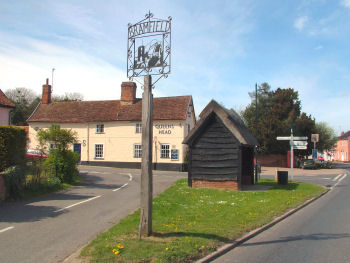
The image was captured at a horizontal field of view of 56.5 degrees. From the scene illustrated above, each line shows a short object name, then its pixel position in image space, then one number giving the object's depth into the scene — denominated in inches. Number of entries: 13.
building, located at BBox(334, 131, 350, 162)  3612.0
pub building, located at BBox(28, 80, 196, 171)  1330.0
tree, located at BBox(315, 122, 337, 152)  2117.4
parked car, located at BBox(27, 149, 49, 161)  638.2
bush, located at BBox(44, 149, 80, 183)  681.6
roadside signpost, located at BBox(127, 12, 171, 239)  297.1
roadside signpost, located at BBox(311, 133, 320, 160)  1481.1
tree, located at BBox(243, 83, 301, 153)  1881.2
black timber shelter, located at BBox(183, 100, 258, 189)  666.8
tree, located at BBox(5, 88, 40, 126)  2432.3
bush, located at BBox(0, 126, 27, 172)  542.0
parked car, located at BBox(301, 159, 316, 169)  1695.4
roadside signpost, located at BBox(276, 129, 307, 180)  899.4
